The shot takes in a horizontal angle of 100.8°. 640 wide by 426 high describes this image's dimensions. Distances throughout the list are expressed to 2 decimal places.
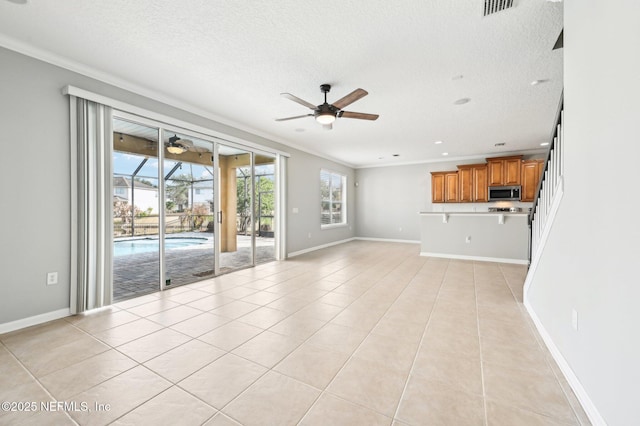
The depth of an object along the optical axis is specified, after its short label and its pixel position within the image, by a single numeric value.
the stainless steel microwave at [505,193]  7.11
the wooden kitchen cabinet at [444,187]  7.92
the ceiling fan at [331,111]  3.06
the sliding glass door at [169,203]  3.76
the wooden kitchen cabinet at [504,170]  7.12
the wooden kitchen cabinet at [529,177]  6.91
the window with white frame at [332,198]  8.10
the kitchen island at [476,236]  5.64
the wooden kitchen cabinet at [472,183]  7.55
